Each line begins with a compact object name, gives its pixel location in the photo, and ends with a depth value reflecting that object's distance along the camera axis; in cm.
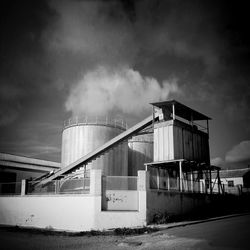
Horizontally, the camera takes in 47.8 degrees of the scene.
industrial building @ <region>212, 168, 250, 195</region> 5528
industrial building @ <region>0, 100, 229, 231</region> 1731
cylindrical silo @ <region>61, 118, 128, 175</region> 2772
